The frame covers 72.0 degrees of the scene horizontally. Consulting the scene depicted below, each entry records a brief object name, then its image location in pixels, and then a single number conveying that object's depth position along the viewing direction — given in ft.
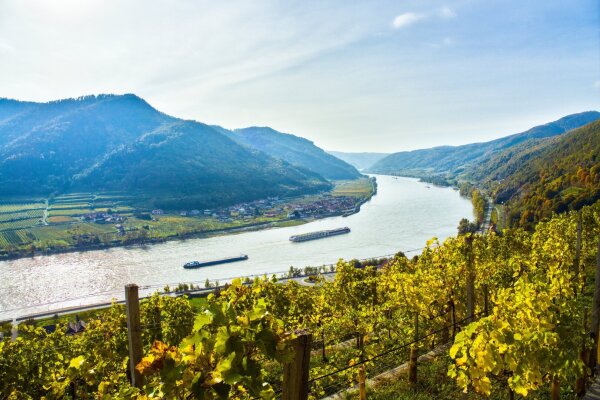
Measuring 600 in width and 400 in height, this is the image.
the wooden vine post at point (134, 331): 12.93
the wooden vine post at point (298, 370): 9.57
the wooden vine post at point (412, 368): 29.84
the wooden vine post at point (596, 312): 22.82
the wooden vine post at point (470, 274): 30.37
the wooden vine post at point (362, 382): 26.76
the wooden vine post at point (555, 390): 21.49
